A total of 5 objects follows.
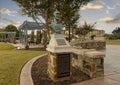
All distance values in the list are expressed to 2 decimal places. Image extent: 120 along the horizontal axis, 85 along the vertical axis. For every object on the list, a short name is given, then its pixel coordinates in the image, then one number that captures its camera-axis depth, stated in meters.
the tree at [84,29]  14.97
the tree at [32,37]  13.27
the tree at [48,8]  7.78
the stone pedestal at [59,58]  2.86
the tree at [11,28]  25.39
